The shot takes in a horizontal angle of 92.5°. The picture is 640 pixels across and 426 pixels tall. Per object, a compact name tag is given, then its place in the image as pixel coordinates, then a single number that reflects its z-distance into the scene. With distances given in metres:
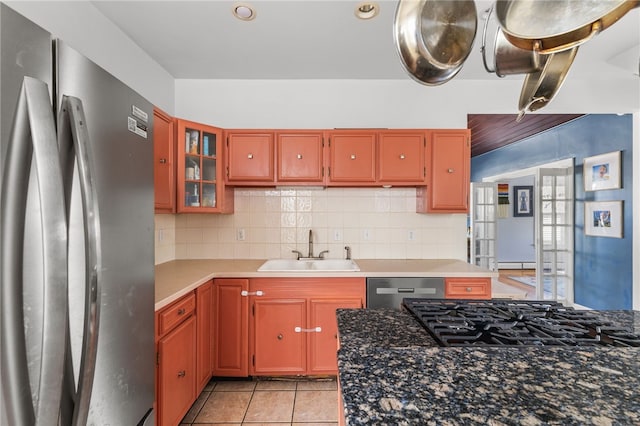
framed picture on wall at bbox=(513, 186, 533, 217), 7.43
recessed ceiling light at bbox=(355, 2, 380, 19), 1.90
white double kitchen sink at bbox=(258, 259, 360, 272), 2.73
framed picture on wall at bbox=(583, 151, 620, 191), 3.36
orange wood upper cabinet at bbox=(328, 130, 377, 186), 2.62
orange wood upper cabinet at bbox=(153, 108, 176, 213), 2.12
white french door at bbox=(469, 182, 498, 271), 5.11
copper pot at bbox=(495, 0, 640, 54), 0.70
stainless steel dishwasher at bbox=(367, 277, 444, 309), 2.28
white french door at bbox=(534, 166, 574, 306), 4.16
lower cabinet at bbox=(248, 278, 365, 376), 2.32
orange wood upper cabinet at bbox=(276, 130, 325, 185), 2.61
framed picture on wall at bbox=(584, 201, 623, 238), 3.37
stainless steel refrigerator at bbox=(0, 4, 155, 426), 0.69
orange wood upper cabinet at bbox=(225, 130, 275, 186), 2.62
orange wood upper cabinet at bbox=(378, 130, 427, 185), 2.62
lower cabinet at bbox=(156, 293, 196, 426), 1.60
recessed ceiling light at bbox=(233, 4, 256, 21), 1.92
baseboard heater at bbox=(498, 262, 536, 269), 7.34
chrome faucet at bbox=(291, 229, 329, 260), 2.83
